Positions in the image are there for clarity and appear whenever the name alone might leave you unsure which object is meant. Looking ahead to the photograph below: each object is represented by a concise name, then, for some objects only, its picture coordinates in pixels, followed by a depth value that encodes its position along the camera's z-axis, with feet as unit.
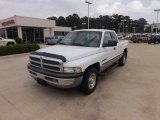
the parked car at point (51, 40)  61.29
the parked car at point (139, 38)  70.54
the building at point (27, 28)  64.17
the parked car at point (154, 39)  64.83
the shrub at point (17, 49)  28.67
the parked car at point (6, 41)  42.85
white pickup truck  9.66
